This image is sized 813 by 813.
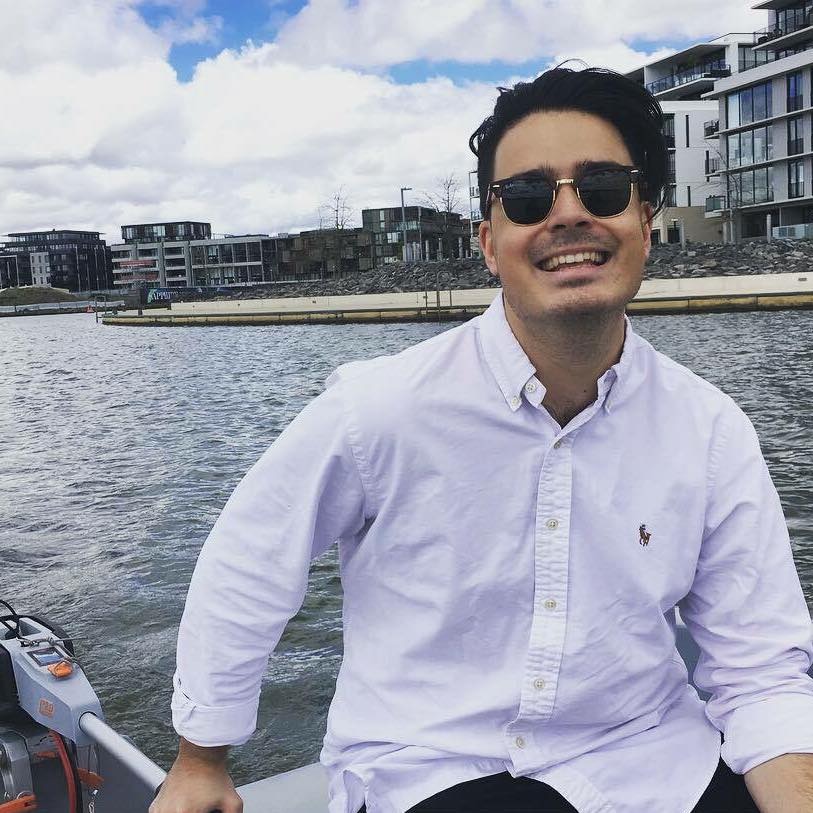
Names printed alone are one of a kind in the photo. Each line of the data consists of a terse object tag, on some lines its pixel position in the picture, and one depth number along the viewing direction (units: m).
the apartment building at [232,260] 123.69
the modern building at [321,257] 101.25
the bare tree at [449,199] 65.75
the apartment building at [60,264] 165.50
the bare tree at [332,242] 80.88
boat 2.20
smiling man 1.51
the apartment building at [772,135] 46.66
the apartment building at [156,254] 135.12
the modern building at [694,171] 57.59
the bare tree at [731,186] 50.84
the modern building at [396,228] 104.00
